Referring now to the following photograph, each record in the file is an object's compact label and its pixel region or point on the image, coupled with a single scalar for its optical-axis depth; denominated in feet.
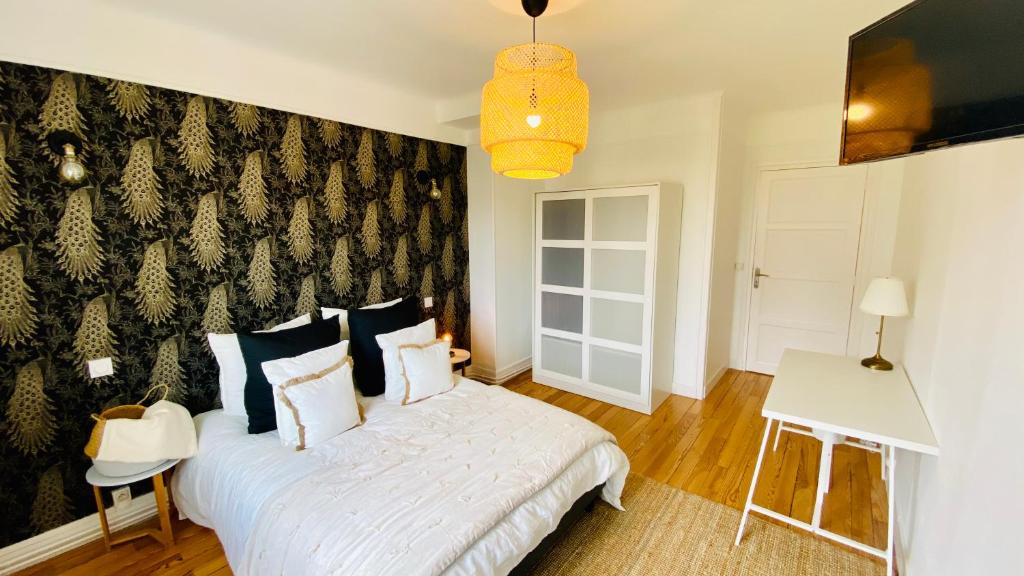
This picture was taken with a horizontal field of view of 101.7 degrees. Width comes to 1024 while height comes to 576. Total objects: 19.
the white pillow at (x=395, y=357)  8.00
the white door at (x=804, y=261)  11.96
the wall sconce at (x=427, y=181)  11.06
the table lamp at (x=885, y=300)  6.99
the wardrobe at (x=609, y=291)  10.52
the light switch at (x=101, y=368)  6.42
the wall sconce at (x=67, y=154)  5.90
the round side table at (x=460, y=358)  10.39
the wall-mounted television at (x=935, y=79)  2.81
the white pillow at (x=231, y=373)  7.27
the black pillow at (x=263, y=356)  6.81
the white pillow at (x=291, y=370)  6.44
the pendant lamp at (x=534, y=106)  4.93
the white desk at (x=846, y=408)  5.22
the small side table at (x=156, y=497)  6.03
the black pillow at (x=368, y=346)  8.43
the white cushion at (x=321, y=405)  6.46
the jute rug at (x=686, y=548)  6.02
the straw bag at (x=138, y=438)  5.85
